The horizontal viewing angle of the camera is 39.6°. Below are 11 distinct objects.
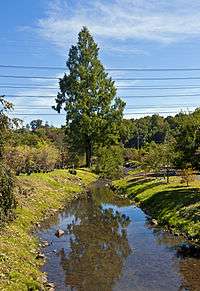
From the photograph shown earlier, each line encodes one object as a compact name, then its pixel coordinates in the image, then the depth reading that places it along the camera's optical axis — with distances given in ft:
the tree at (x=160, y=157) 140.07
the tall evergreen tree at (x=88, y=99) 203.71
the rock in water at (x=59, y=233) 88.07
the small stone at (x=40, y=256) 69.27
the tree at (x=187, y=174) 119.50
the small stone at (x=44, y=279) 58.11
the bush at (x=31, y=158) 157.29
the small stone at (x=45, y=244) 78.60
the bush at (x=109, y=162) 205.45
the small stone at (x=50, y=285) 56.69
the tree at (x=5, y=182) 60.88
